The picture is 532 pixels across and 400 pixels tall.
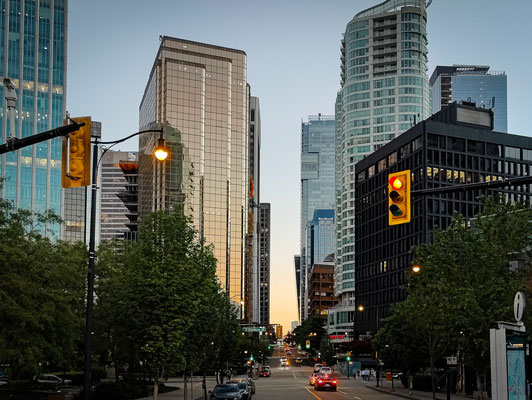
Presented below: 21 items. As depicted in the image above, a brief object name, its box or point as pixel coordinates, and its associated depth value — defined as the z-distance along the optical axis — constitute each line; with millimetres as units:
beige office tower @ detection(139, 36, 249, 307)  162000
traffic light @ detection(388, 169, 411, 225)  13836
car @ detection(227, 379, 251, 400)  39050
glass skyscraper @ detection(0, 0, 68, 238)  175875
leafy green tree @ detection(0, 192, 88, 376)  27734
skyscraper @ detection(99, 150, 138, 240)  192175
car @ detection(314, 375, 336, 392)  65312
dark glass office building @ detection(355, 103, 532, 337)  125750
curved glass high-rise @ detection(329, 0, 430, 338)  195125
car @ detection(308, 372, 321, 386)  67738
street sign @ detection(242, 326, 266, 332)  78850
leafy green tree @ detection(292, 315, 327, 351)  191000
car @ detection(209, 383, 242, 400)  37238
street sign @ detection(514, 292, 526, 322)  18688
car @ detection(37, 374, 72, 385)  63306
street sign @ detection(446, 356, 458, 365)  39181
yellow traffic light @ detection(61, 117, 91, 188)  14227
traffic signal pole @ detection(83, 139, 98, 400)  20156
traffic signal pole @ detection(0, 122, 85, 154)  13422
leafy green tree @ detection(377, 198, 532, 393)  35056
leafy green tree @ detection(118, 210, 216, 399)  28938
